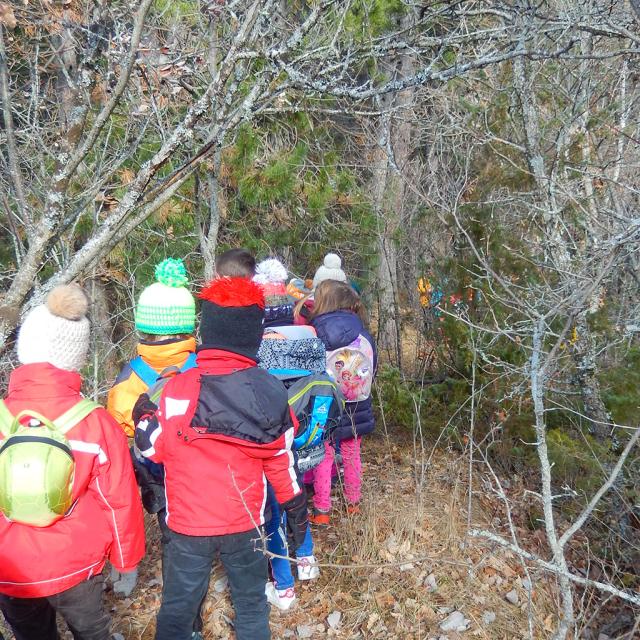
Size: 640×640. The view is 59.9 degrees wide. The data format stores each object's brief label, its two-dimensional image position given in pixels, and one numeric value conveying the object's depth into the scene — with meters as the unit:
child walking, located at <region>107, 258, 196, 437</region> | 2.79
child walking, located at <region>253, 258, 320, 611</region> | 3.26
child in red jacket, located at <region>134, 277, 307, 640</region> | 2.39
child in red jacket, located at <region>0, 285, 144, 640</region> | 2.15
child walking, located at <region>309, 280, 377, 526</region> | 3.85
